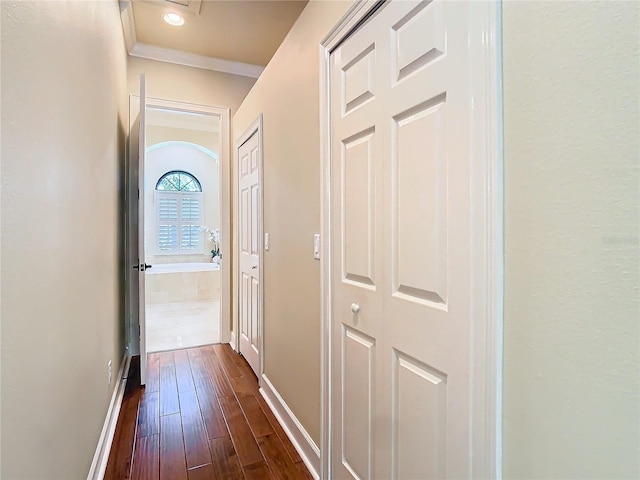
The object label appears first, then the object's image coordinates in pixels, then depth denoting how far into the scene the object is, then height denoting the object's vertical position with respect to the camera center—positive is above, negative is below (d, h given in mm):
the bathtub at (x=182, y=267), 5586 -479
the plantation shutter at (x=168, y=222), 6551 +376
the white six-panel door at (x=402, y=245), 874 -13
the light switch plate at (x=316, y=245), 1642 -21
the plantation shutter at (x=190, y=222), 6750 +386
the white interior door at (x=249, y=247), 2656 -49
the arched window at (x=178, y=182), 6598 +1182
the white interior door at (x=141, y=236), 2541 +40
